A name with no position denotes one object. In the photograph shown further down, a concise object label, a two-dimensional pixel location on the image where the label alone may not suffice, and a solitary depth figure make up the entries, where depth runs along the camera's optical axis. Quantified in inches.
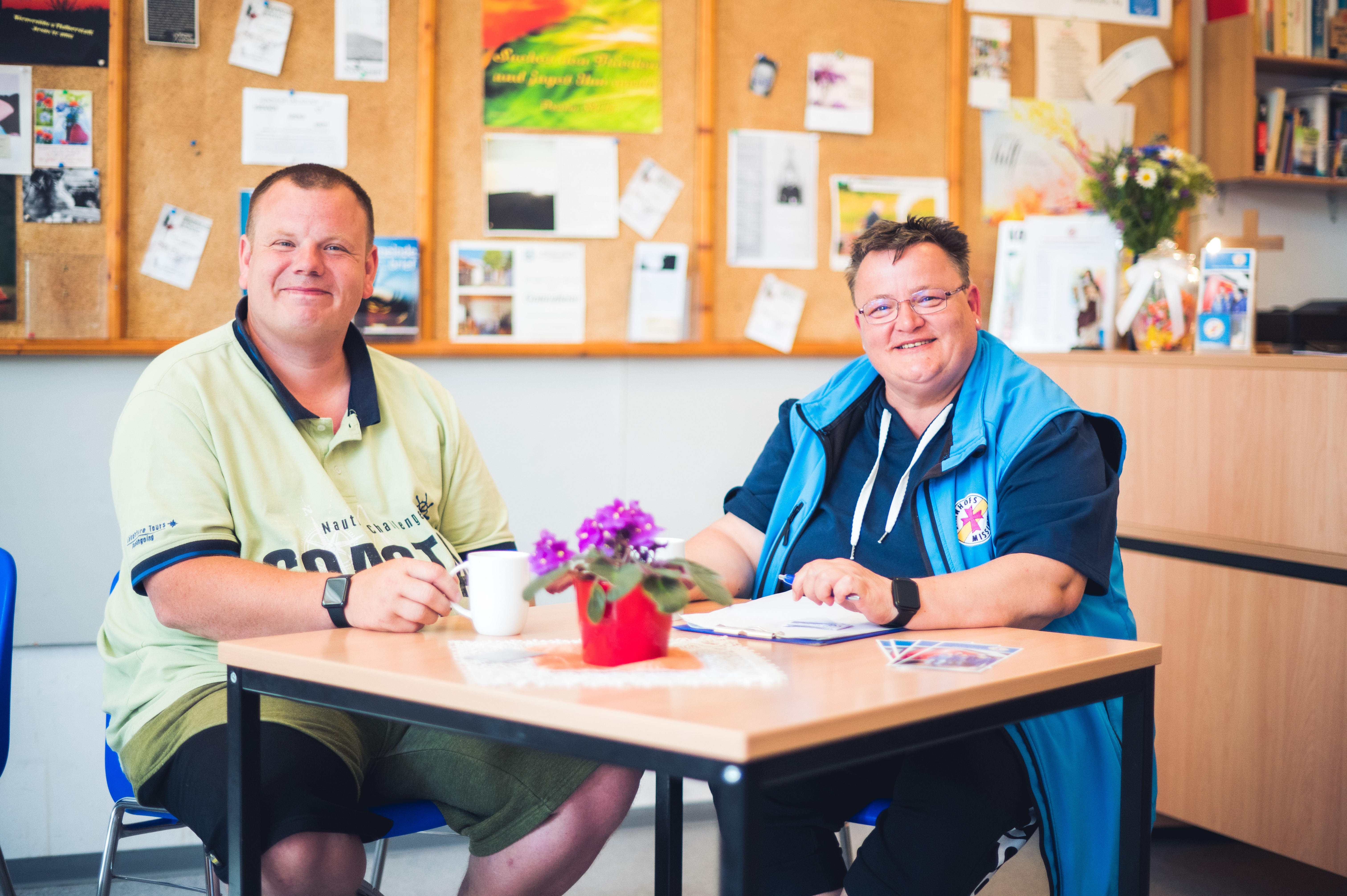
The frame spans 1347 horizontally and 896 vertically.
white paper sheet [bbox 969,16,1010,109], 128.8
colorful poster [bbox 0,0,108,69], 104.3
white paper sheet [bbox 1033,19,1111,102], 130.6
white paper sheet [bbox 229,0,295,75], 108.8
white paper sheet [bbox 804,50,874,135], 124.3
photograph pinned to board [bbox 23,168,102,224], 105.7
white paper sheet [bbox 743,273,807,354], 123.9
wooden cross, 116.2
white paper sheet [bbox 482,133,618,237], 116.3
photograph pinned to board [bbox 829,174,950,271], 125.6
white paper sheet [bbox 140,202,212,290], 108.0
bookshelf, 131.4
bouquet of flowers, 117.1
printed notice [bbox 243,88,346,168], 109.4
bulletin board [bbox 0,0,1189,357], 107.2
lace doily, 45.6
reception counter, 95.4
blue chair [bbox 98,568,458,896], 65.2
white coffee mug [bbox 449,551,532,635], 55.5
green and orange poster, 115.3
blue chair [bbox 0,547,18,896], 70.7
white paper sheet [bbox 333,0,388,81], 111.3
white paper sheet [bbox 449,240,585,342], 116.3
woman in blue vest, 61.0
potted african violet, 47.5
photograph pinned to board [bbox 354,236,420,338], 113.3
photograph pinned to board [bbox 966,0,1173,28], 129.3
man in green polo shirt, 58.5
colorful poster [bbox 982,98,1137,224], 130.3
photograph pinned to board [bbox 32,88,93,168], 105.3
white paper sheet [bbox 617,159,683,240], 119.3
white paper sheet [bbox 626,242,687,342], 119.7
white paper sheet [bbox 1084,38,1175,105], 132.9
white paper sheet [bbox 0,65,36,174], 104.7
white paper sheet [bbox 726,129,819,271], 122.7
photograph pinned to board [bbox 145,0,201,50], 106.8
